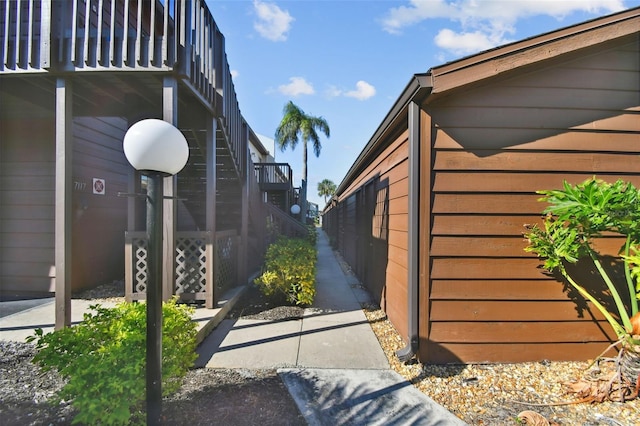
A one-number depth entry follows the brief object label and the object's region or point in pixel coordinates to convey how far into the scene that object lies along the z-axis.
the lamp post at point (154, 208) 1.77
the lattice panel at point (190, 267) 4.21
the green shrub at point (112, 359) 1.69
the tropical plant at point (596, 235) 2.32
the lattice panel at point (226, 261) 4.62
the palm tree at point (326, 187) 57.67
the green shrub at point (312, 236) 10.25
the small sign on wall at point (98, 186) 5.38
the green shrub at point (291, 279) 4.70
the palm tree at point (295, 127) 22.00
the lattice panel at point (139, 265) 4.28
